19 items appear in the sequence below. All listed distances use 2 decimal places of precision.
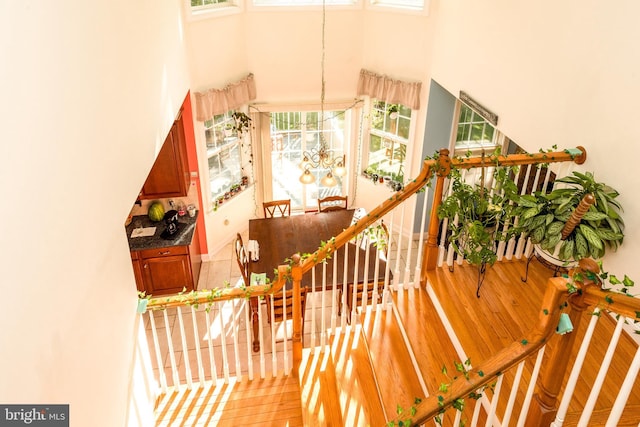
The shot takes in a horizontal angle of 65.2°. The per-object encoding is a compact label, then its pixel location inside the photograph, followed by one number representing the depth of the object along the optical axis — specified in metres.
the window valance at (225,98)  6.46
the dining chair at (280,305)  5.16
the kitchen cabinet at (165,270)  6.19
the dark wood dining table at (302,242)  5.62
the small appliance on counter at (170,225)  6.29
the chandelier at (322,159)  6.43
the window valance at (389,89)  6.89
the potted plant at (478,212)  3.45
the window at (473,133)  7.01
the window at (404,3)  6.43
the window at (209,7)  5.91
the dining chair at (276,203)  7.33
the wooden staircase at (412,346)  3.36
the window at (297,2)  6.75
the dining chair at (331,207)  7.28
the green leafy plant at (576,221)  3.14
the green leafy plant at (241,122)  7.25
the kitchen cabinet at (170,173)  5.80
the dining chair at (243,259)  5.94
